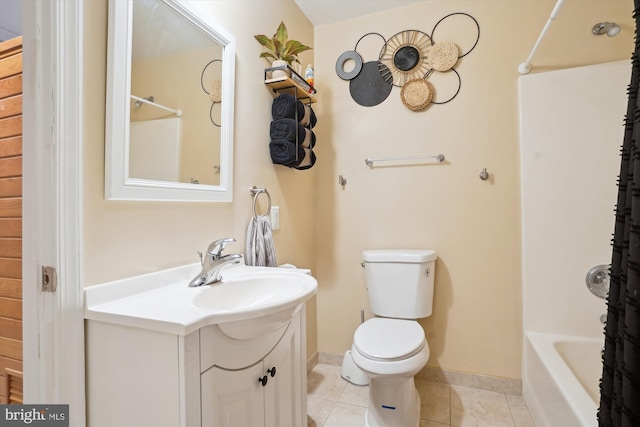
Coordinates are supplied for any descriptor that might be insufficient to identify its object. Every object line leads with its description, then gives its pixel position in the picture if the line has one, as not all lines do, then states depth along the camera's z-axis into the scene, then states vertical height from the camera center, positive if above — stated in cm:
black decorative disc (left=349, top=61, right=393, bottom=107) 209 +86
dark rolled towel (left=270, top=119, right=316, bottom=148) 168 +45
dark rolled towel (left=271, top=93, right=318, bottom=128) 169 +57
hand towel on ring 150 -14
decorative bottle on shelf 193 +83
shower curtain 70 -20
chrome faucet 110 -17
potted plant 162 +86
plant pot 165 +74
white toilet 143 -61
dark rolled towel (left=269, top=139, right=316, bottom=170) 169 +33
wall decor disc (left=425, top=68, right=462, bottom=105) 195 +82
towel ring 157 +11
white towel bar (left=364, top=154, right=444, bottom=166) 197 +35
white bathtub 120 -73
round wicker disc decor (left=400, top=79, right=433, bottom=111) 198 +74
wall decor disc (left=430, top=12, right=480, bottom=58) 191 +113
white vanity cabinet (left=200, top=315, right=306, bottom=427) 84 -53
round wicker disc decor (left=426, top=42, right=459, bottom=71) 193 +96
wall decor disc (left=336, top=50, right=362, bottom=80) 214 +101
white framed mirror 94 +39
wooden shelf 165 +70
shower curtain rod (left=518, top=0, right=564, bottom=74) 131 +83
